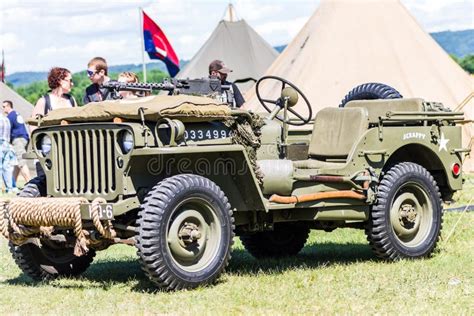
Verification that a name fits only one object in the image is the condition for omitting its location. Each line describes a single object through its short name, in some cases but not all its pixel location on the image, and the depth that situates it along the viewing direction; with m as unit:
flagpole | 23.14
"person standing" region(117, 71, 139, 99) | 12.12
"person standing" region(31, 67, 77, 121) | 11.35
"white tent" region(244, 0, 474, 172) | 24.64
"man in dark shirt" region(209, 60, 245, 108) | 11.96
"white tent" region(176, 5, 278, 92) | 34.68
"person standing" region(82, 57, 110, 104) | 11.87
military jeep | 9.10
